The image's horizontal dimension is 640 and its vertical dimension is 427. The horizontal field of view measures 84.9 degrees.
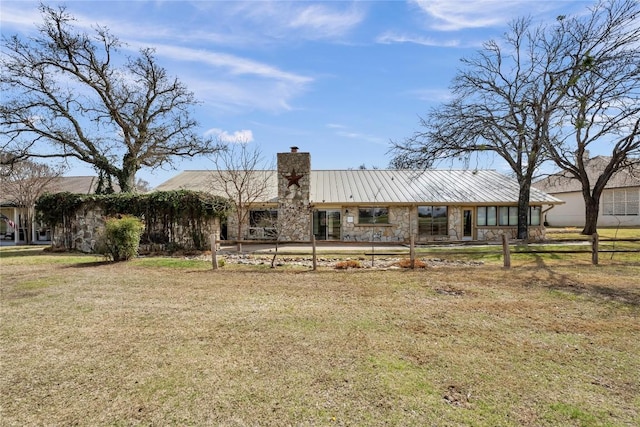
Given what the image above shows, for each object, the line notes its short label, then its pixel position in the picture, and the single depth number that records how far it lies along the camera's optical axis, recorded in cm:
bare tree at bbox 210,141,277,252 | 1794
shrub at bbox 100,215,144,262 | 1159
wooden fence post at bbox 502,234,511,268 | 1009
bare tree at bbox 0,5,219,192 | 1745
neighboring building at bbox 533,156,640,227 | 2635
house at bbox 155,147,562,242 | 1902
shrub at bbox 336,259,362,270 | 1053
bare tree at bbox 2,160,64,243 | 2067
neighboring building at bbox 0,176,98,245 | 2197
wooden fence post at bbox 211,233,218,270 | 1003
